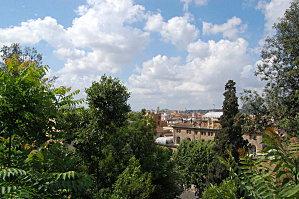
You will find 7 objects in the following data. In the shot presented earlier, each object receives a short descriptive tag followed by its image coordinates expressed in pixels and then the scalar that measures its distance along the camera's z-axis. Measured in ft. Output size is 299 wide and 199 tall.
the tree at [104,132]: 57.67
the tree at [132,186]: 51.19
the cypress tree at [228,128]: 112.88
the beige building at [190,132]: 242.50
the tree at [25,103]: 15.29
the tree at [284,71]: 76.02
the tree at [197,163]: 165.78
